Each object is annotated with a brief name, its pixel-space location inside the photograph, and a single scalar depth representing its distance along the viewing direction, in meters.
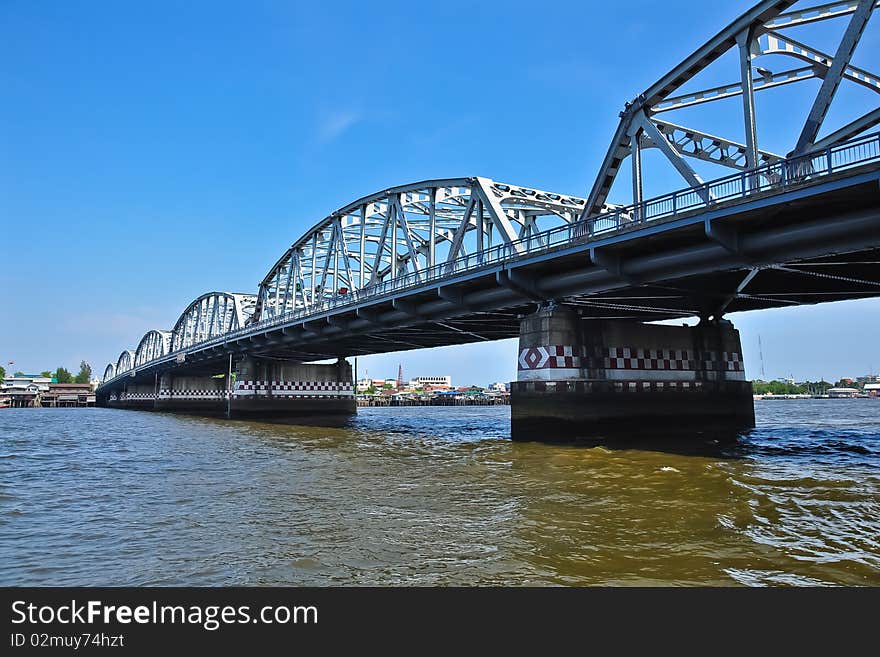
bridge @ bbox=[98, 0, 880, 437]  16.59
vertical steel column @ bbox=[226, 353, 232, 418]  63.36
